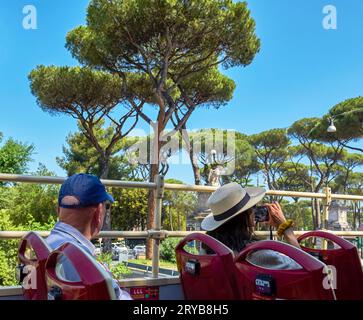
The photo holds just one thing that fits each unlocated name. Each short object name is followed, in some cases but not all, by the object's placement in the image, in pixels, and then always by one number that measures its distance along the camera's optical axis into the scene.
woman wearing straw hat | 2.11
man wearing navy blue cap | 1.55
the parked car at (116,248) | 15.95
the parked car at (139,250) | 20.28
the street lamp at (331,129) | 18.47
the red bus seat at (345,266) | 2.07
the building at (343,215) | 29.81
